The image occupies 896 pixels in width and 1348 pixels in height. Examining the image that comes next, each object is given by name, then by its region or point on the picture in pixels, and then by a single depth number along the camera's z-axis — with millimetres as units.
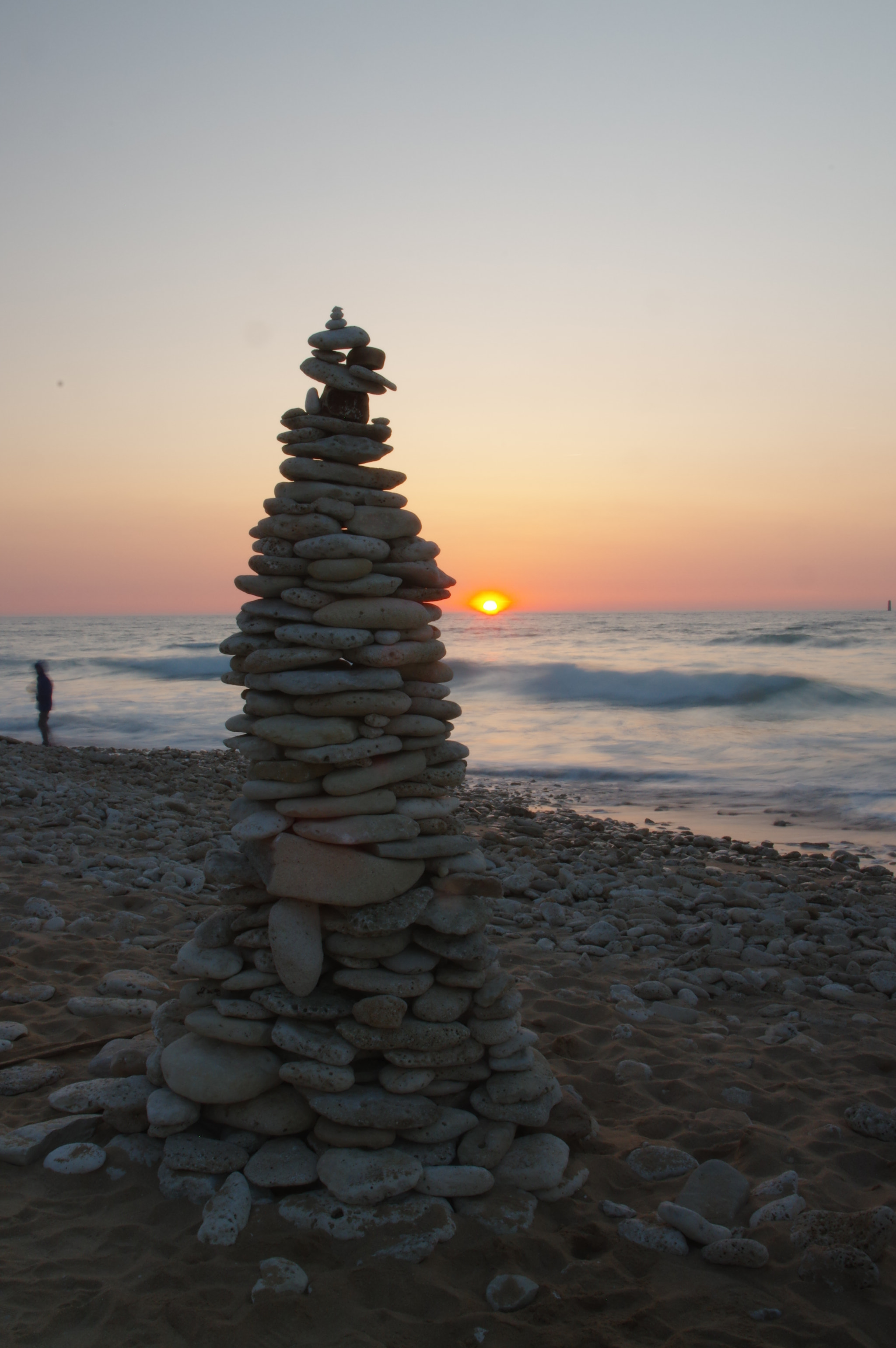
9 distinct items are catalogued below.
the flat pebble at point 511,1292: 3197
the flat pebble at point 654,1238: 3525
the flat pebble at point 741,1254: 3428
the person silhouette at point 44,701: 20781
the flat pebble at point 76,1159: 3840
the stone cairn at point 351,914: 3805
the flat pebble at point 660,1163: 4020
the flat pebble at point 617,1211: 3697
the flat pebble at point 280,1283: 3170
